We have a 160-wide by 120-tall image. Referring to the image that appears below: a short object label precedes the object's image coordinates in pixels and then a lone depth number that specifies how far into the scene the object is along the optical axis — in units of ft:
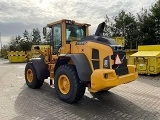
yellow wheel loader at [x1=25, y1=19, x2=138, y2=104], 9.68
